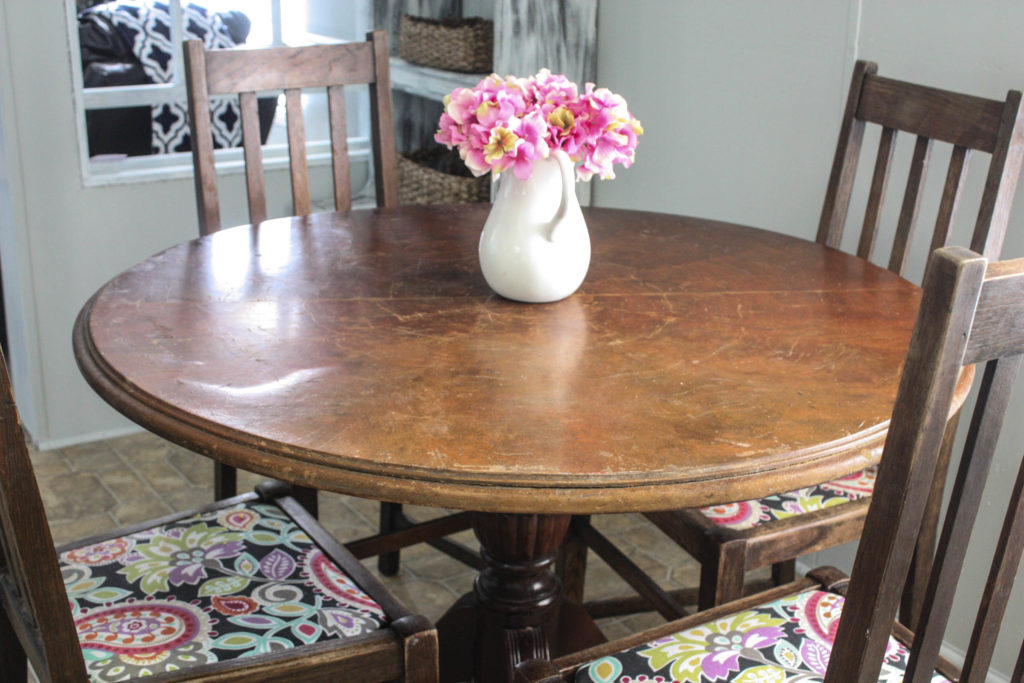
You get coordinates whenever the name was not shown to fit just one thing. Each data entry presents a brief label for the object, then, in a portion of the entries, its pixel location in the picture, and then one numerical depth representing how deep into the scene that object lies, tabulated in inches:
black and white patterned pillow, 115.6
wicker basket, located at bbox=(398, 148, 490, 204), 118.3
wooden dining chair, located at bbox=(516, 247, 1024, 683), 32.7
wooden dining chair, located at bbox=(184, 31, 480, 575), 85.1
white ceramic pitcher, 62.0
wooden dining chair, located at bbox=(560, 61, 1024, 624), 66.0
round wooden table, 45.4
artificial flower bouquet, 59.2
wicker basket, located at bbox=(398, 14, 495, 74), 116.6
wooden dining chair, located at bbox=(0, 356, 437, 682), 44.1
